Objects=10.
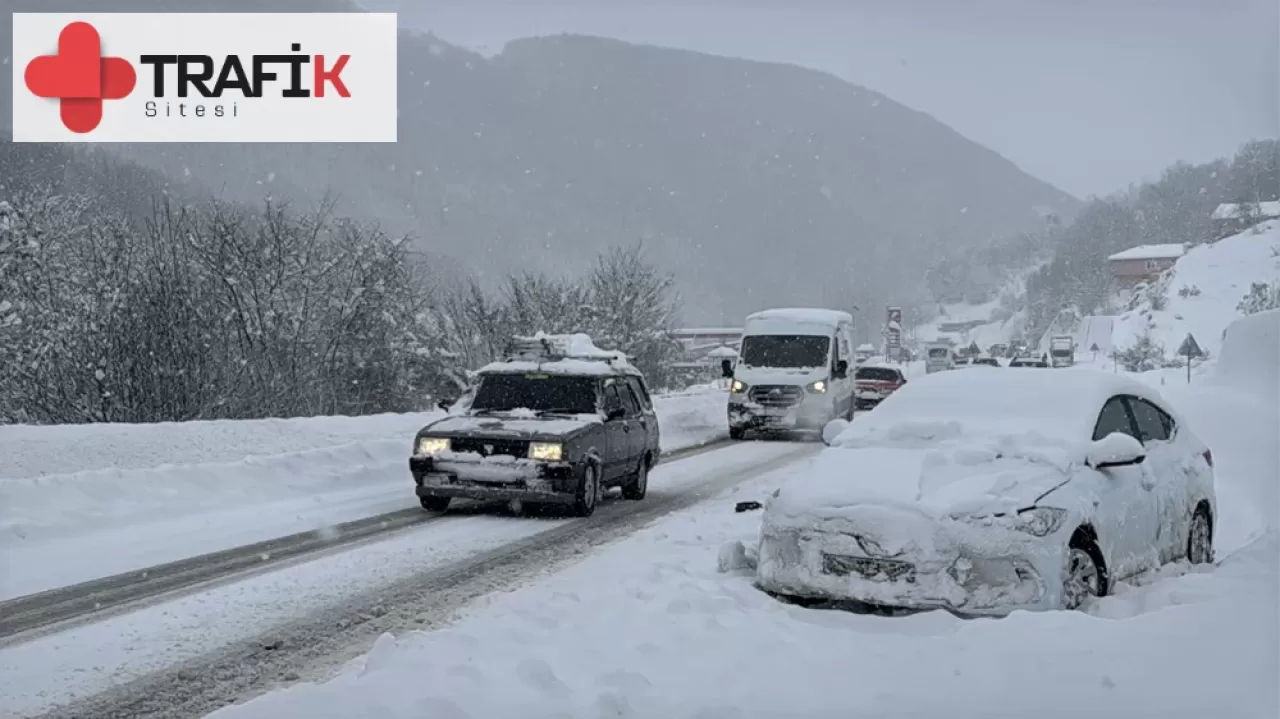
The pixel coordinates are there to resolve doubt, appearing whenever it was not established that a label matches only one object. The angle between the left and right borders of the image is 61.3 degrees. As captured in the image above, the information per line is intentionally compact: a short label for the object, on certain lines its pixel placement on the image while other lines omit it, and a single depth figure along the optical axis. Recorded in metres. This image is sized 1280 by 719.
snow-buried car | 6.75
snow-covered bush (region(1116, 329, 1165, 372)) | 77.31
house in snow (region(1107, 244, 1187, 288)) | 156.75
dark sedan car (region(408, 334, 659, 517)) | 12.17
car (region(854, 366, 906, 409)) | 39.44
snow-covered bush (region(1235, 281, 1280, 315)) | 57.88
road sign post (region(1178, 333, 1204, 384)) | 31.61
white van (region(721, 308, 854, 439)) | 24.20
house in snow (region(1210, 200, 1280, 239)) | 90.06
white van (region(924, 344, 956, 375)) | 79.38
